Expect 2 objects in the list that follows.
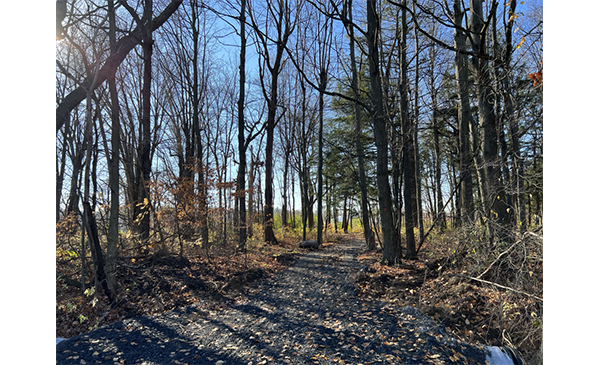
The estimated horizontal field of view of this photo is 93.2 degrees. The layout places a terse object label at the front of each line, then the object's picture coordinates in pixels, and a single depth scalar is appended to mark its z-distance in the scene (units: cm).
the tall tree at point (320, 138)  898
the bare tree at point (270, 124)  874
